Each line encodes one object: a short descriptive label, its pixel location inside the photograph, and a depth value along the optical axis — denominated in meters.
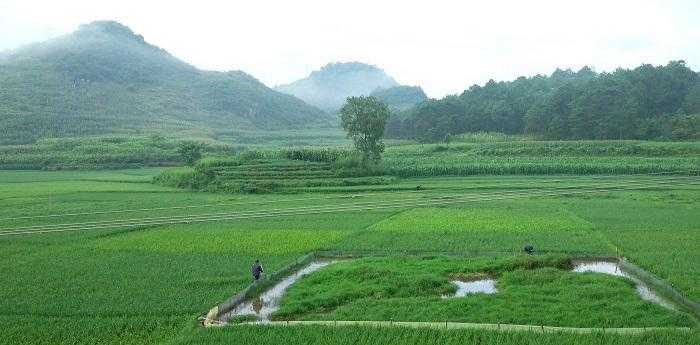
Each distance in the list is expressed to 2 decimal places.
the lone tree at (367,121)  57.59
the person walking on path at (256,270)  18.02
